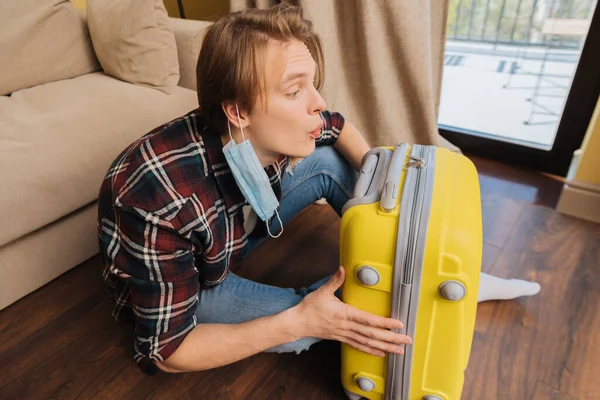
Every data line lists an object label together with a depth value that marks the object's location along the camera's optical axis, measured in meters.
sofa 1.08
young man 0.68
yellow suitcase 0.62
